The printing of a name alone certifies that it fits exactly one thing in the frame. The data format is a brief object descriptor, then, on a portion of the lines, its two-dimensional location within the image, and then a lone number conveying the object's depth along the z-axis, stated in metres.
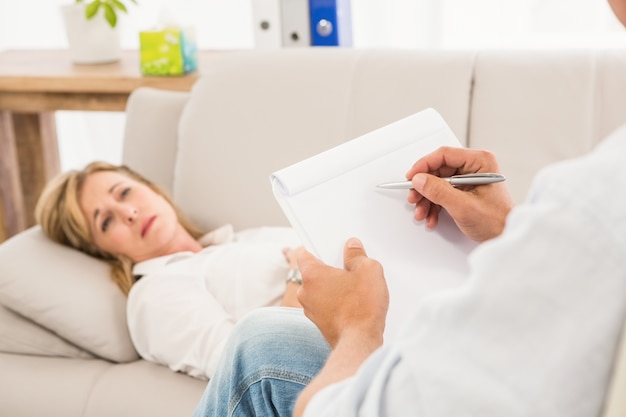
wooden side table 2.40
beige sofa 1.67
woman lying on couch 1.65
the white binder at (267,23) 2.45
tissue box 2.39
